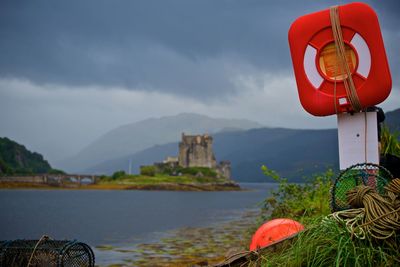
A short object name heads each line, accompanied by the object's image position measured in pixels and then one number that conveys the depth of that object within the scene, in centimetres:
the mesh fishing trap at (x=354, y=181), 475
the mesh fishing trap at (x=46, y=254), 572
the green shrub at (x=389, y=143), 738
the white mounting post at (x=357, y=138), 536
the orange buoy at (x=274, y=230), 579
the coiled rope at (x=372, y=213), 382
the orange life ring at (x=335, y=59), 499
